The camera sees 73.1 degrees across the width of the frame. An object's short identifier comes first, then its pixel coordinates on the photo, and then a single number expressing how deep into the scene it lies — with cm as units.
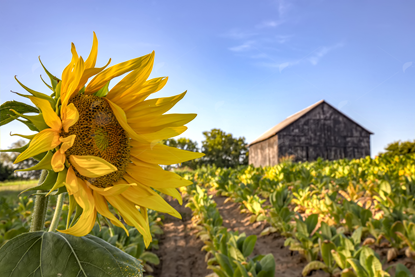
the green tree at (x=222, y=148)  4091
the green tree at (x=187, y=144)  2514
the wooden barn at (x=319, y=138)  2705
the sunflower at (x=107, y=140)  67
